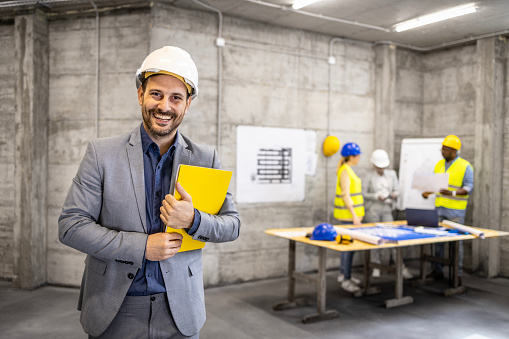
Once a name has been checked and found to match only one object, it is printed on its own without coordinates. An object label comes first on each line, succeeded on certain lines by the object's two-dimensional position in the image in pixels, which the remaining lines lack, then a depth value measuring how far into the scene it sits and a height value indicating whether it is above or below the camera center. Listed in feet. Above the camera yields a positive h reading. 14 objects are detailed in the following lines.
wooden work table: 14.42 -4.14
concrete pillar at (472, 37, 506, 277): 21.26 +0.79
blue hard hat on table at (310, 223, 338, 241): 14.56 -2.37
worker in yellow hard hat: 19.57 -0.85
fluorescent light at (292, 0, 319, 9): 17.03 +6.35
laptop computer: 17.39 -2.14
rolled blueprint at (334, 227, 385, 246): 13.94 -2.44
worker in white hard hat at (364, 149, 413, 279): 20.79 -1.48
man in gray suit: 4.68 -0.74
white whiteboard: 22.31 +0.07
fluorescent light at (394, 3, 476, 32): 17.81 +6.49
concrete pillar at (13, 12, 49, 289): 17.72 +0.42
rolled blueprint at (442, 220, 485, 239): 16.37 -2.48
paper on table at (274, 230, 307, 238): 15.53 -2.62
